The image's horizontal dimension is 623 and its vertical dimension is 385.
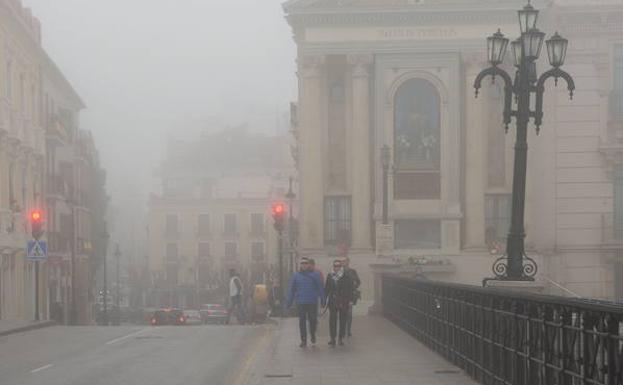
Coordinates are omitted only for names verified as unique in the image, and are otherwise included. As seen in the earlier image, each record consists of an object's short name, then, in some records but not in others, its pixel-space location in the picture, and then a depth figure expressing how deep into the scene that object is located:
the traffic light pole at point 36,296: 42.26
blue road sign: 40.03
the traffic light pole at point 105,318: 60.34
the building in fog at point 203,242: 100.81
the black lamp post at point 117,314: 70.46
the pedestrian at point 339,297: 24.55
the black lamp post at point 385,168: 48.09
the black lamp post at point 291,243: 57.09
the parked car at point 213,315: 70.18
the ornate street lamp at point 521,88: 21.19
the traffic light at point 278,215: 46.69
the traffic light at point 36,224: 42.73
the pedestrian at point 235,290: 38.97
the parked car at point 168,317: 56.81
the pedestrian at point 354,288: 25.73
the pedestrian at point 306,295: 23.94
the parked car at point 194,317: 70.71
